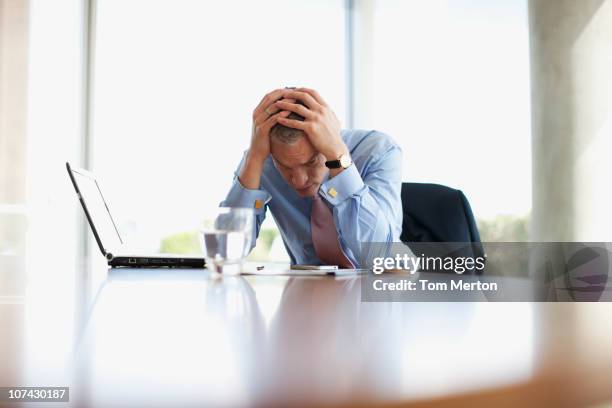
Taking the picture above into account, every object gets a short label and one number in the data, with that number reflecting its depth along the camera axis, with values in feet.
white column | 11.27
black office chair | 5.73
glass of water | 3.63
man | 5.37
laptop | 4.92
